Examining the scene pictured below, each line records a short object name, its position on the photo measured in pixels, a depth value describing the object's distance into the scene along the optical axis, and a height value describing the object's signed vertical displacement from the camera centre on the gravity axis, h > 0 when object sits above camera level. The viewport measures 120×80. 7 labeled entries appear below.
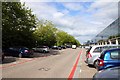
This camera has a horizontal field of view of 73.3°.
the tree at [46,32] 21.86 +2.60
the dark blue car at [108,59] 3.36 -0.75
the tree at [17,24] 10.75 +2.50
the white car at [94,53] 5.43 -0.78
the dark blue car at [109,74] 1.59 -0.70
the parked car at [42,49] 15.40 -1.41
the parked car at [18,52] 9.82 -1.25
